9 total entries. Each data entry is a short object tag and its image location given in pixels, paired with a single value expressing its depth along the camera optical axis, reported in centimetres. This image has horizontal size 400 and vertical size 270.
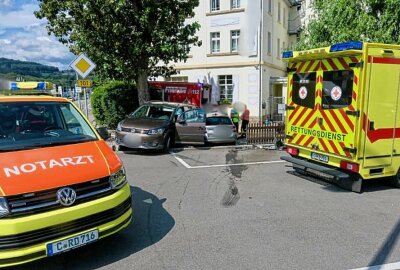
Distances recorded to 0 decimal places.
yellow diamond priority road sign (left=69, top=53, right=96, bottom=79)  1090
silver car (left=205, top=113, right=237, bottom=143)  1322
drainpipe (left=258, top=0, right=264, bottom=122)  2466
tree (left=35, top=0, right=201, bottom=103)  1338
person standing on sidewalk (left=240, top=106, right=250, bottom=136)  1749
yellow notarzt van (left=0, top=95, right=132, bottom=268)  338
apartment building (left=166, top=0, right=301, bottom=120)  2475
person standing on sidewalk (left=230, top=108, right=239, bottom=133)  1744
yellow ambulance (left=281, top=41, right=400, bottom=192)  657
